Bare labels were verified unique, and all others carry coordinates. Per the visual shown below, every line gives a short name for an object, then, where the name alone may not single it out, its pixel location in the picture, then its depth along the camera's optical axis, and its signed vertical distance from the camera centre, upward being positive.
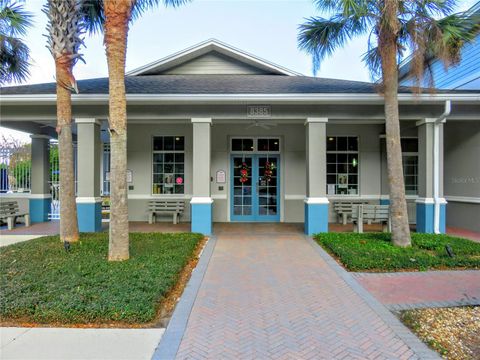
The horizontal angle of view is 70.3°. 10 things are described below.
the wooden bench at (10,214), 10.68 -0.97
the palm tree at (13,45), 8.71 +3.97
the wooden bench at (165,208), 11.89 -0.86
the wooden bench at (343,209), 11.73 -0.89
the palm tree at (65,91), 7.61 +2.08
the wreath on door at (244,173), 12.32 +0.38
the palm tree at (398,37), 7.25 +3.25
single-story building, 9.41 +1.42
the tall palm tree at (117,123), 6.09 +1.08
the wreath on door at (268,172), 12.33 +0.39
